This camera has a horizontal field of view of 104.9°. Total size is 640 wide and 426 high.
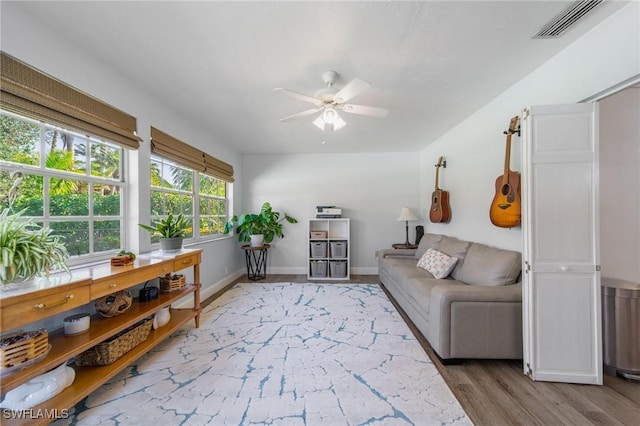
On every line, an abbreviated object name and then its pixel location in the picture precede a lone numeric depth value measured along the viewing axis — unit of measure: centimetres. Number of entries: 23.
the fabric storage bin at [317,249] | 459
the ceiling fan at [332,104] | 199
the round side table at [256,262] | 454
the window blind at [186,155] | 268
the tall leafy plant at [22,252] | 120
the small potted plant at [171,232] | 243
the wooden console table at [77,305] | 118
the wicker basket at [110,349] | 170
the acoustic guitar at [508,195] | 228
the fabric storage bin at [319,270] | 455
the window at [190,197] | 288
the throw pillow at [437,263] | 284
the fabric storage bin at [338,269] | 456
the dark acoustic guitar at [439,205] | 377
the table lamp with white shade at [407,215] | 435
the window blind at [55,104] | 146
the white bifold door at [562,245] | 173
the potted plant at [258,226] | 448
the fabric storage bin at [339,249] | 459
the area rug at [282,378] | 149
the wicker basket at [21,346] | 120
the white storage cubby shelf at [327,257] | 456
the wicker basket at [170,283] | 247
